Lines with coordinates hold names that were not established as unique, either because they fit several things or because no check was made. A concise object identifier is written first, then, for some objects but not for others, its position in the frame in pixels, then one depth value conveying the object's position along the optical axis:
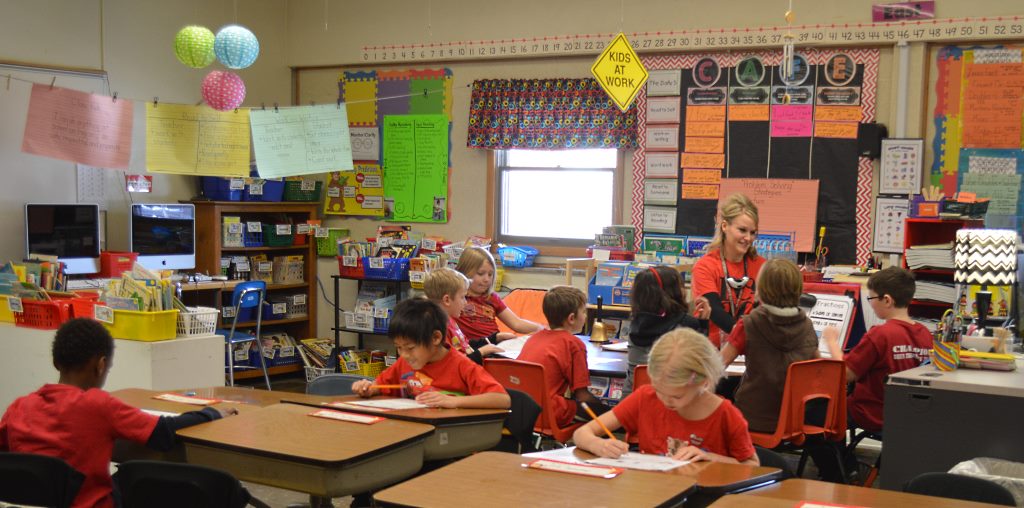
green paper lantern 6.67
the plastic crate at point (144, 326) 4.82
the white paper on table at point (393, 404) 3.30
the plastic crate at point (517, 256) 7.95
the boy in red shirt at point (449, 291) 4.64
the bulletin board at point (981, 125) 6.33
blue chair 7.14
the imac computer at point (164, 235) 7.38
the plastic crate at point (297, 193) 8.53
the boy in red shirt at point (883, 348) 4.35
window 7.78
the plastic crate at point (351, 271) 7.96
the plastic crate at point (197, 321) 4.96
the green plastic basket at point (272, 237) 8.33
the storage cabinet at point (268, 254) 7.85
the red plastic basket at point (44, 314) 5.23
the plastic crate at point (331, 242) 8.72
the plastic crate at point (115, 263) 7.00
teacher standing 4.72
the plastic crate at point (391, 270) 7.77
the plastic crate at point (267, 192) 8.12
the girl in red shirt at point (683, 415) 2.79
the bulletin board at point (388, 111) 8.29
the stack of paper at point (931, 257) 5.71
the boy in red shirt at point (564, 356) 4.36
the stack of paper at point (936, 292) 5.73
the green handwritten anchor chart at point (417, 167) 8.30
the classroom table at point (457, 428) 3.12
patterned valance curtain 7.55
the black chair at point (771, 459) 2.93
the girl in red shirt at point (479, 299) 5.21
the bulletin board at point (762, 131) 6.79
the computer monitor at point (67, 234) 6.73
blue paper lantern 6.62
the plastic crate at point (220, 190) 8.00
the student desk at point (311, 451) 2.63
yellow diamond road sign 6.46
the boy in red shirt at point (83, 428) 2.93
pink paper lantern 6.98
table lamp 4.71
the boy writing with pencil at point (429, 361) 3.53
